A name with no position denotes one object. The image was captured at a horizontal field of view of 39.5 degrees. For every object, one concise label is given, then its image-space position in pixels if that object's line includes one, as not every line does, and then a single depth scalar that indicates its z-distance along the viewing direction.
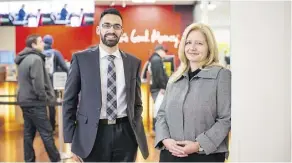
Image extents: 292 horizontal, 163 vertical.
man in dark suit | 2.59
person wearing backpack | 5.67
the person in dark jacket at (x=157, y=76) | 5.79
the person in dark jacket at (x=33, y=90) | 4.53
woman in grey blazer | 2.26
